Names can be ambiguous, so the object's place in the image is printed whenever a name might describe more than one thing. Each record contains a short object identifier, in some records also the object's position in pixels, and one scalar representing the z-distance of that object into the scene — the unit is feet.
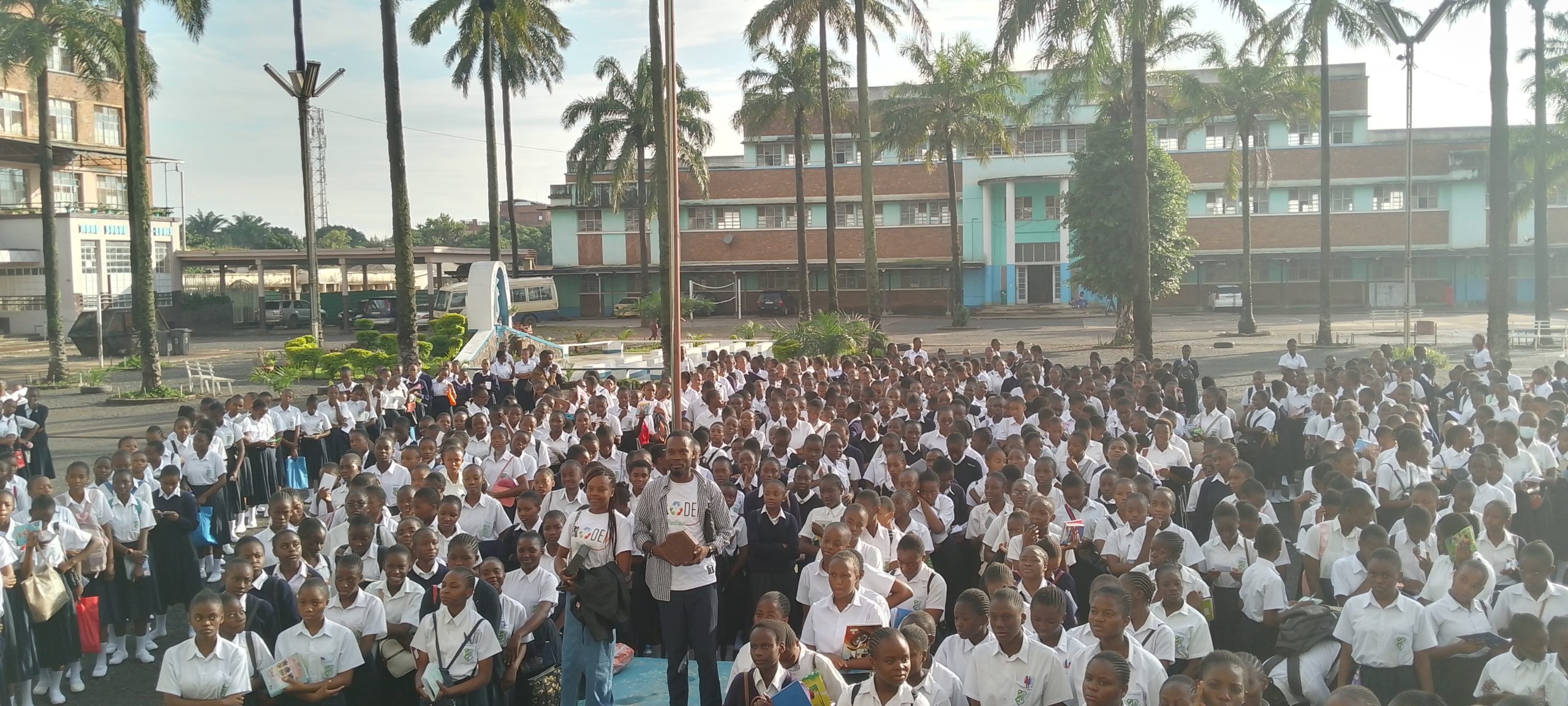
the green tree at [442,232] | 310.04
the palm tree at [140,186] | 80.38
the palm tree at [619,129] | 139.95
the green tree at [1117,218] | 107.86
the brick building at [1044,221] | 170.71
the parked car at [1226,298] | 167.53
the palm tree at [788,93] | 120.26
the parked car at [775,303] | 176.65
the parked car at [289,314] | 160.45
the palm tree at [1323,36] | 94.89
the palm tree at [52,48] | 89.25
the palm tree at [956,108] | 129.70
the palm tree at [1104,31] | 68.33
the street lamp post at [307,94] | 75.92
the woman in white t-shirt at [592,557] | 22.21
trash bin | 119.85
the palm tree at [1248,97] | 118.21
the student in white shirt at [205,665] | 18.06
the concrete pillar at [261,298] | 158.20
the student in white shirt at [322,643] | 19.08
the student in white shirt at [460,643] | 19.56
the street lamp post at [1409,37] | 81.05
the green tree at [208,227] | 310.45
